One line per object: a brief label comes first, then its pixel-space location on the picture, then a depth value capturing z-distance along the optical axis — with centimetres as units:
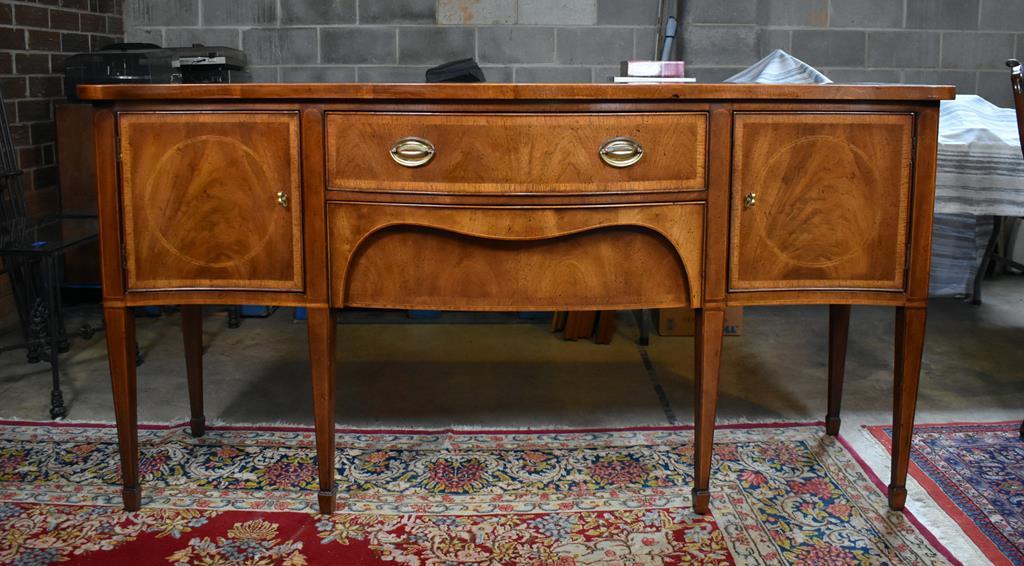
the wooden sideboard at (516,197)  190
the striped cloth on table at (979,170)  274
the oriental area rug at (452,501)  195
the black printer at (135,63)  369
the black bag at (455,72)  315
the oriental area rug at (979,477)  202
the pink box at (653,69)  212
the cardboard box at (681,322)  357
